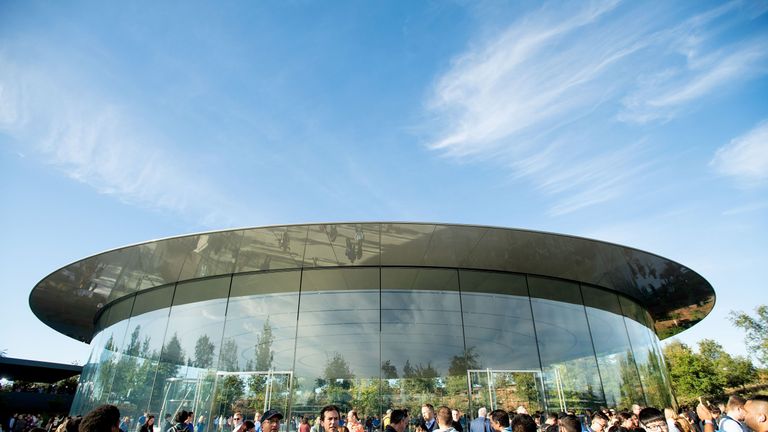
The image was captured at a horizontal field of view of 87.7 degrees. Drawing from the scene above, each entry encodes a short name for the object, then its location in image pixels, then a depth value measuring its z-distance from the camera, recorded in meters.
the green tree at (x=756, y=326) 45.59
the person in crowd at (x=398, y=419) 5.68
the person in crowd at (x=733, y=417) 4.98
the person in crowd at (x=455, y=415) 10.11
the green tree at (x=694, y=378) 45.75
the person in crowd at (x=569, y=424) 5.07
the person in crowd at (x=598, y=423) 6.80
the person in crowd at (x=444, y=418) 5.93
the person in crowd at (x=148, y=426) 9.64
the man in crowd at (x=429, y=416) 8.63
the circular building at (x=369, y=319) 13.12
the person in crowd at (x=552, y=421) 5.50
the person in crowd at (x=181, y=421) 7.92
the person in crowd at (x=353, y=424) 6.72
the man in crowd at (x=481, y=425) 8.66
